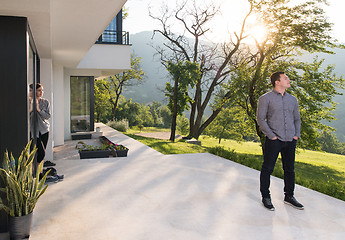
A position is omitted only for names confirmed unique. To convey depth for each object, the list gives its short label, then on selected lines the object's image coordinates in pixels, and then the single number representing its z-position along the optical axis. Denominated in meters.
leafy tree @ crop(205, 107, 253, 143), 33.16
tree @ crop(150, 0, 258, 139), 22.39
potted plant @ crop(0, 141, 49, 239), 3.03
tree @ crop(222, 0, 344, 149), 16.19
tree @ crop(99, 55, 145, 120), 30.09
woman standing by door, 5.14
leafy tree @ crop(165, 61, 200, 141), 17.17
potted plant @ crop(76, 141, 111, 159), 7.58
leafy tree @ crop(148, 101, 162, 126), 60.91
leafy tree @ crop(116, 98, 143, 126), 39.79
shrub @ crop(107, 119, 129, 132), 20.75
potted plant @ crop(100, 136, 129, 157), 7.80
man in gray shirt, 3.96
